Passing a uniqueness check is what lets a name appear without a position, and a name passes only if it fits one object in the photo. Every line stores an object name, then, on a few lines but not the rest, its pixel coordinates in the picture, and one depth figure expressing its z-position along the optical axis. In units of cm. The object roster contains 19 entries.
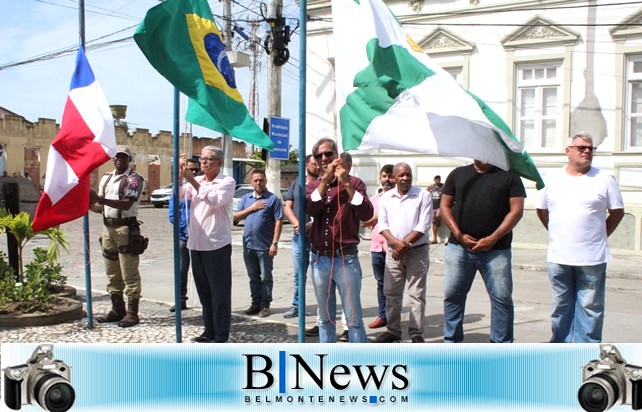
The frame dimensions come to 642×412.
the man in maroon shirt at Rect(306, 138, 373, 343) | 548
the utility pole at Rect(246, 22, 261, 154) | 3650
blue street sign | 1381
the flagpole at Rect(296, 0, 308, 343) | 490
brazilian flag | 504
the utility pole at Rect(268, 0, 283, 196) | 1659
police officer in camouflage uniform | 714
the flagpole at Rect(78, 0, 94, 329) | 707
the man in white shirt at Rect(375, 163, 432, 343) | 672
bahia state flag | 610
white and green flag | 478
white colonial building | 1509
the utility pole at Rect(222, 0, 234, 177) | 1788
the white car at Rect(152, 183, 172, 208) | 3762
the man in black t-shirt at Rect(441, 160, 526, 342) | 573
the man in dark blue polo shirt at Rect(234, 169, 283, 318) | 822
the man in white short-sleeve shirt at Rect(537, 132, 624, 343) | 553
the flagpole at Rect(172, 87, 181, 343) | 587
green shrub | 753
